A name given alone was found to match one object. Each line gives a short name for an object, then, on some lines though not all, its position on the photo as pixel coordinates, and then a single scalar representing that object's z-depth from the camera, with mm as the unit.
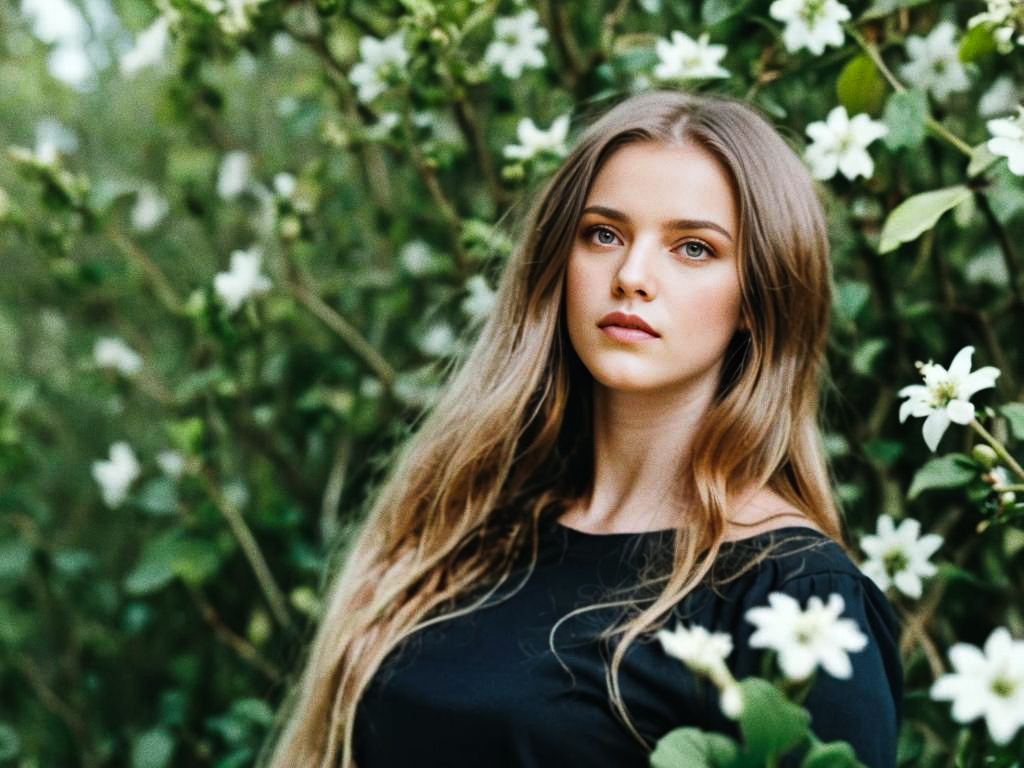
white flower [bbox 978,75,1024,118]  1534
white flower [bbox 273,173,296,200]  1684
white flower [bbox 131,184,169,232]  2143
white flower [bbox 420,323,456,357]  1883
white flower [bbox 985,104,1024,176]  1158
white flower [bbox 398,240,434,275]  1891
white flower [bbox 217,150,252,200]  2023
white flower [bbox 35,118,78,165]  2357
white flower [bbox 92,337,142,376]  1920
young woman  1103
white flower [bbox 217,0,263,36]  1514
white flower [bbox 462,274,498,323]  1614
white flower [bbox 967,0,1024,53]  1195
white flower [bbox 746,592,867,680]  826
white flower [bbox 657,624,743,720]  816
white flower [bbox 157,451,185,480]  1806
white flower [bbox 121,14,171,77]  1637
